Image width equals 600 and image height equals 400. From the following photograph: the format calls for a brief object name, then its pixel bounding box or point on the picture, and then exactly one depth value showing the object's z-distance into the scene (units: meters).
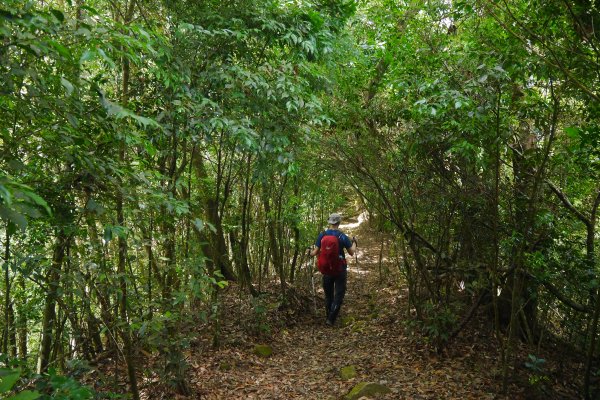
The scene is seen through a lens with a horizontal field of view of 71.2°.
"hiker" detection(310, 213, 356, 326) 7.21
